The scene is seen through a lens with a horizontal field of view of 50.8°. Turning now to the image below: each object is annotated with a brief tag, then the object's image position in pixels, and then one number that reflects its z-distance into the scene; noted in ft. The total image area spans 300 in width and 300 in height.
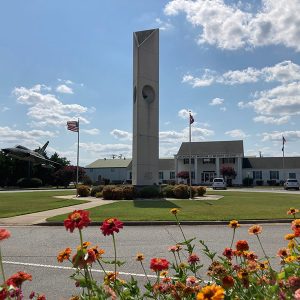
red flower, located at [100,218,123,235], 6.86
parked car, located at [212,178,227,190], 140.08
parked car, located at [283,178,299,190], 134.06
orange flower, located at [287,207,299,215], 10.45
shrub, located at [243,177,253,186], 191.92
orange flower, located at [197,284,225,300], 4.38
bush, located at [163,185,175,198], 80.20
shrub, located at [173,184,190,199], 78.05
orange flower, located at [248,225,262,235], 8.09
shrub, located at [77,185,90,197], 86.63
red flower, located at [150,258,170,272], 7.04
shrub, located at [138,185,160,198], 76.10
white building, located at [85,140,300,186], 195.15
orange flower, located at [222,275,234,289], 5.74
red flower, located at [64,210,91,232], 6.18
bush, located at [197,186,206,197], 84.52
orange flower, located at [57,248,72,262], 7.43
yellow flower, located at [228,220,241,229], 9.38
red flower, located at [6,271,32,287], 6.32
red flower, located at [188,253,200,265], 8.39
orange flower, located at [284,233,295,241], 7.94
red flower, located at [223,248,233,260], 8.29
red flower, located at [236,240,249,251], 7.70
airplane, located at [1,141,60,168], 156.33
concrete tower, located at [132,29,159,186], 79.07
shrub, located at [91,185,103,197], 85.72
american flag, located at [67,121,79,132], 87.27
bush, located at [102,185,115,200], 75.83
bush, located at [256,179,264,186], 194.35
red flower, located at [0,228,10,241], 5.84
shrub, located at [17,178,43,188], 166.71
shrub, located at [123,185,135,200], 75.42
